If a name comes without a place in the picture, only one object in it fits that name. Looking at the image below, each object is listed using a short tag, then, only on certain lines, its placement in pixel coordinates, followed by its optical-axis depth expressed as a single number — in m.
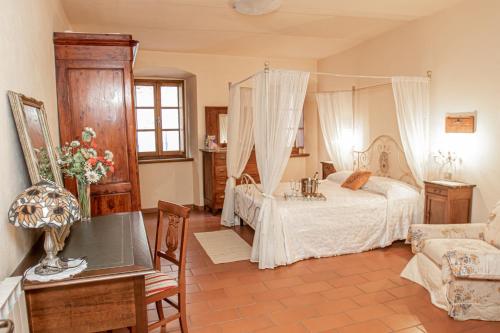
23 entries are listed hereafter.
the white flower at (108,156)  2.72
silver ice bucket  4.76
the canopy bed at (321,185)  4.06
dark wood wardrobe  3.21
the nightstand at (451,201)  4.12
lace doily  1.63
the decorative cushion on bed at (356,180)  5.12
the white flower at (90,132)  2.72
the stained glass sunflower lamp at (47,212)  1.52
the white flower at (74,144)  2.56
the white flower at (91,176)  2.59
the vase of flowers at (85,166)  2.59
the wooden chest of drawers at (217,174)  6.31
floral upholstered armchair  2.88
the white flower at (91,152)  2.61
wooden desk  1.63
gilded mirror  1.88
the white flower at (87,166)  2.59
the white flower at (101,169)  2.64
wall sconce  4.11
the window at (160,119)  6.89
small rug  4.39
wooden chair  2.43
